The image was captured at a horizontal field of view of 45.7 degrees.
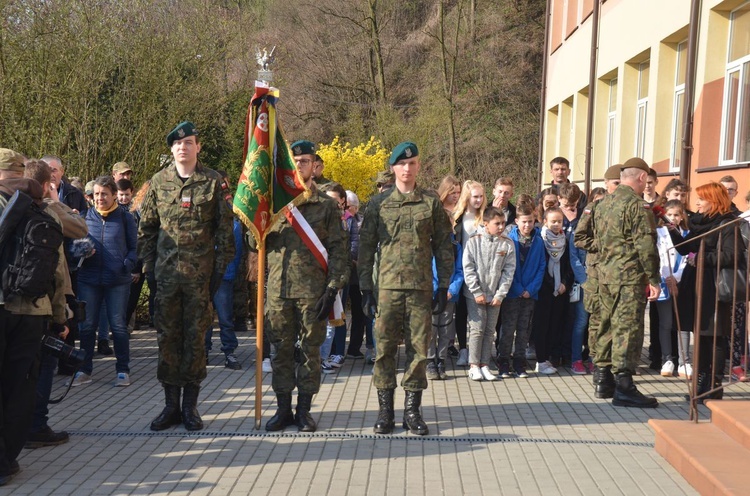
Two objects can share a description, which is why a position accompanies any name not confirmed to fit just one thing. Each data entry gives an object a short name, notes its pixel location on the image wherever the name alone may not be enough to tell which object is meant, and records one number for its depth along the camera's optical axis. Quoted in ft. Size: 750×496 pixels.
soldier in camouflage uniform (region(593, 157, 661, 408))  24.16
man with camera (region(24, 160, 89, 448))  19.27
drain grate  20.89
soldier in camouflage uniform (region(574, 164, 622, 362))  26.23
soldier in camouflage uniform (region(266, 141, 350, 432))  21.49
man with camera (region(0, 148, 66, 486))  17.43
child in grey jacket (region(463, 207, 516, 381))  28.37
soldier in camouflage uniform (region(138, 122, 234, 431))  21.53
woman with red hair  24.08
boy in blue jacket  29.17
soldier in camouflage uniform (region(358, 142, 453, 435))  21.63
